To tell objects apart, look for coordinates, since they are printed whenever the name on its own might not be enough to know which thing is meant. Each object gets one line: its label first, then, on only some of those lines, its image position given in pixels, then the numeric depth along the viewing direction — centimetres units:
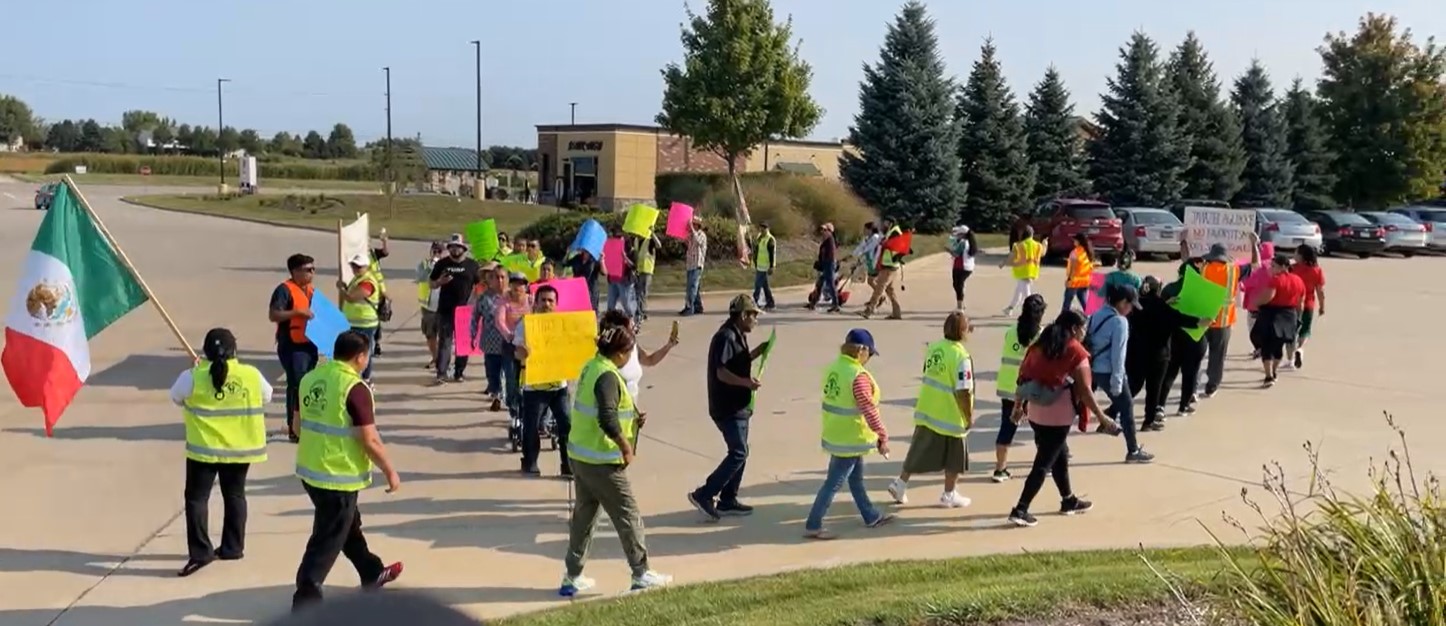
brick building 5672
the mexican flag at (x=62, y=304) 834
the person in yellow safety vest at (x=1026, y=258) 1867
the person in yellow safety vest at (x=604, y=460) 723
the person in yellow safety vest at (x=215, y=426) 775
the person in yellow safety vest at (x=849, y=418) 835
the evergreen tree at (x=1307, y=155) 4562
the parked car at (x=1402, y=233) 3472
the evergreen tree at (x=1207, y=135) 4259
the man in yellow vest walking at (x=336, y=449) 689
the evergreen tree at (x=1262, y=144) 4384
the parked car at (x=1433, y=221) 3706
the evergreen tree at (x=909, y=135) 3712
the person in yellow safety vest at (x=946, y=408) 884
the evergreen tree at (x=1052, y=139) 4219
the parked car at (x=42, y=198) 5329
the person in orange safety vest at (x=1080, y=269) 1795
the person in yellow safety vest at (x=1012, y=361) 974
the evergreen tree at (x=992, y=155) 4003
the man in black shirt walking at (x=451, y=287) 1401
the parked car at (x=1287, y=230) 3225
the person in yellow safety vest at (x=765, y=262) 2073
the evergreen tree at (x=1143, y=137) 4112
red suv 2950
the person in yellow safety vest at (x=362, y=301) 1245
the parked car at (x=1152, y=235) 3111
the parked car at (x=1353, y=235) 3416
